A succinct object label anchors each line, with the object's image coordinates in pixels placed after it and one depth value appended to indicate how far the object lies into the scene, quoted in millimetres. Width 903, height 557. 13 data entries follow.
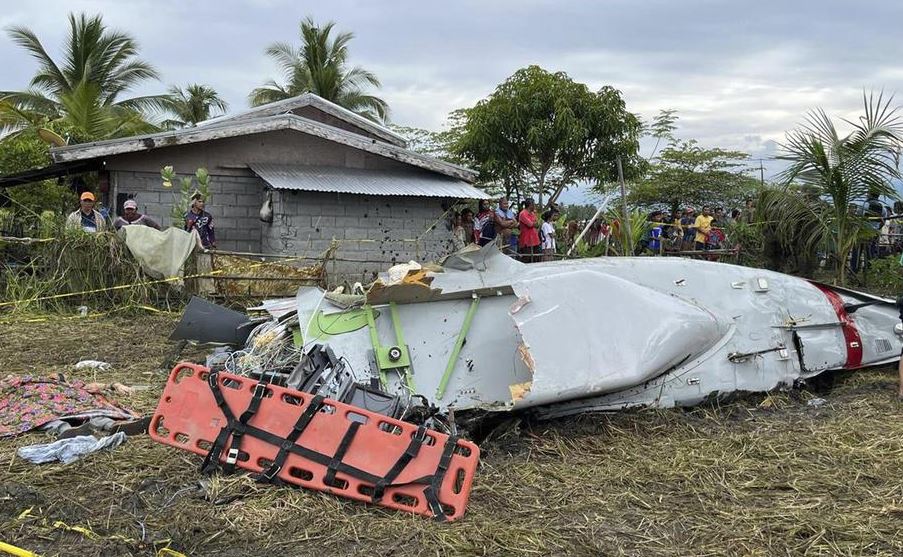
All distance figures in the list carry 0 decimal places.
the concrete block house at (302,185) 13688
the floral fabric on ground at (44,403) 5336
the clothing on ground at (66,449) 4660
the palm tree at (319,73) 32531
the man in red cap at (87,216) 11430
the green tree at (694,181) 29655
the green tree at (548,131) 18859
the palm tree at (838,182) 9672
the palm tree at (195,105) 37250
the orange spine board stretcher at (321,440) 4074
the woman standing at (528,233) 14773
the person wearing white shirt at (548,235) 15469
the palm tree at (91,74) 27719
